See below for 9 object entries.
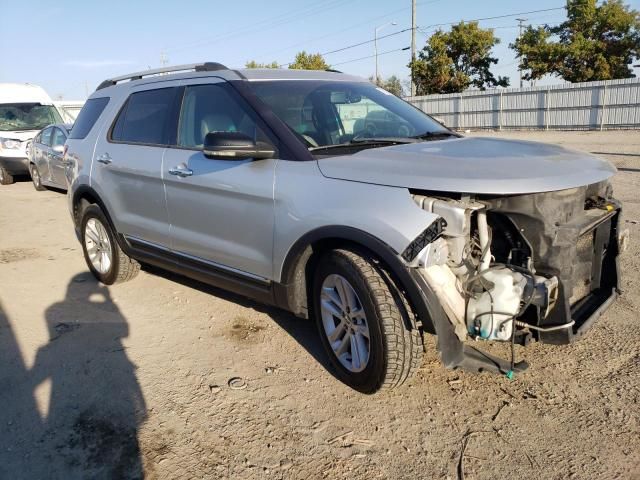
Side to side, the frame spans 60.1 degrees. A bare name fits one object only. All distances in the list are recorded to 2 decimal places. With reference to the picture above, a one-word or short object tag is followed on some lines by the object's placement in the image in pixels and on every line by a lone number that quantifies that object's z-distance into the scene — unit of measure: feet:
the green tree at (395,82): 220.68
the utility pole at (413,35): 122.21
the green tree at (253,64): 155.41
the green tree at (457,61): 122.83
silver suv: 9.37
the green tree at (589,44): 108.17
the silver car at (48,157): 36.01
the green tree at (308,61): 146.92
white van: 44.91
